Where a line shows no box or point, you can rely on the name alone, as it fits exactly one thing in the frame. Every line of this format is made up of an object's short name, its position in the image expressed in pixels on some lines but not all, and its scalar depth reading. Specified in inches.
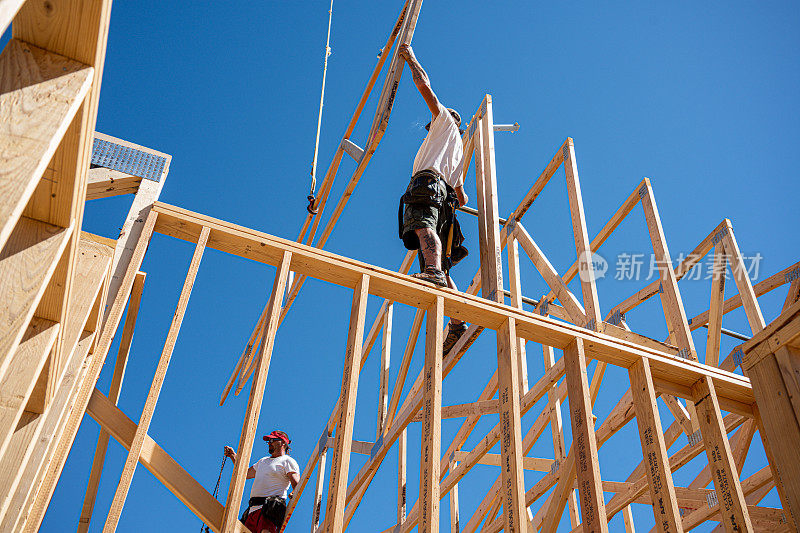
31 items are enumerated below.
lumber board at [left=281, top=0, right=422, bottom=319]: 224.4
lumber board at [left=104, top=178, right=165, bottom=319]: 117.6
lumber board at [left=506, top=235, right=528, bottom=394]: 236.1
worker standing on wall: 179.0
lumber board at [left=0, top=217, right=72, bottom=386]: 66.2
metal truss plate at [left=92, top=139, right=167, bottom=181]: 127.6
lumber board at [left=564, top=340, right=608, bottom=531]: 121.7
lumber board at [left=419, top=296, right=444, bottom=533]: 113.1
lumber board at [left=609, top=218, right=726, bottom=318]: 243.3
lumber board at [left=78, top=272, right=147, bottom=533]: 178.5
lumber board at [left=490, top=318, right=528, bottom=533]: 117.7
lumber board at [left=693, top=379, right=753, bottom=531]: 130.3
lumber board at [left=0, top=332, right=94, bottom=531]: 102.1
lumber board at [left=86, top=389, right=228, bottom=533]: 105.9
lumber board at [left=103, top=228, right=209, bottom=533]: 91.1
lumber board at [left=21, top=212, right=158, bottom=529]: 102.7
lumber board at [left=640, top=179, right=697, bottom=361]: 187.3
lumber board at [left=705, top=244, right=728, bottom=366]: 210.1
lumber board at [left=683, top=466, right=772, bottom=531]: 179.8
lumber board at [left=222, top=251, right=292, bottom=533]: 101.3
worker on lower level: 199.0
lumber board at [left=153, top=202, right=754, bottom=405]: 127.9
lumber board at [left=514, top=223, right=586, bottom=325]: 211.3
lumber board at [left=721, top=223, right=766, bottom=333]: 221.3
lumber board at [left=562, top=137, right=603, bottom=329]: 189.9
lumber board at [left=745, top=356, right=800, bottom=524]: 102.3
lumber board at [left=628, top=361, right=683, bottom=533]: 126.6
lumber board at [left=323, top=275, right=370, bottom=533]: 107.3
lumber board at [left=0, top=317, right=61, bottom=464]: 84.7
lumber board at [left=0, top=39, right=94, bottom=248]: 55.7
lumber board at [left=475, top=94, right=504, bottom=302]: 182.1
